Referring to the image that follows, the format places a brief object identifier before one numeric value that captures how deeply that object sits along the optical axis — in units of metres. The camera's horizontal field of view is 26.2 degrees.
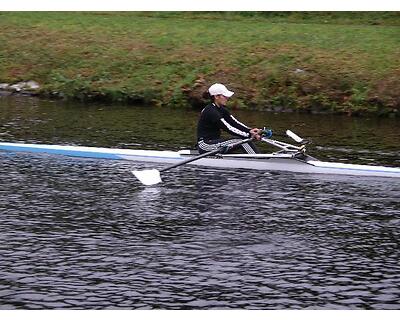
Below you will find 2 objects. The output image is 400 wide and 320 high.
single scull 19.68
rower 20.31
